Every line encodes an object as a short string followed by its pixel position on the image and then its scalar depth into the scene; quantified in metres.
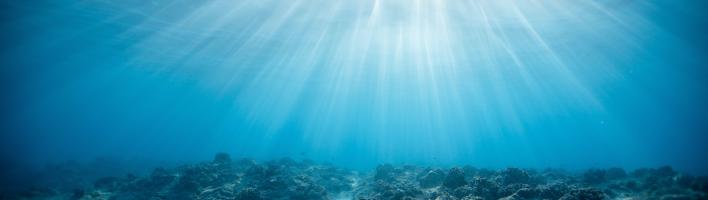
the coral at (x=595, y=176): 11.52
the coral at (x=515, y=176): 10.40
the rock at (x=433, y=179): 11.79
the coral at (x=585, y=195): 7.21
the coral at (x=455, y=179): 10.35
